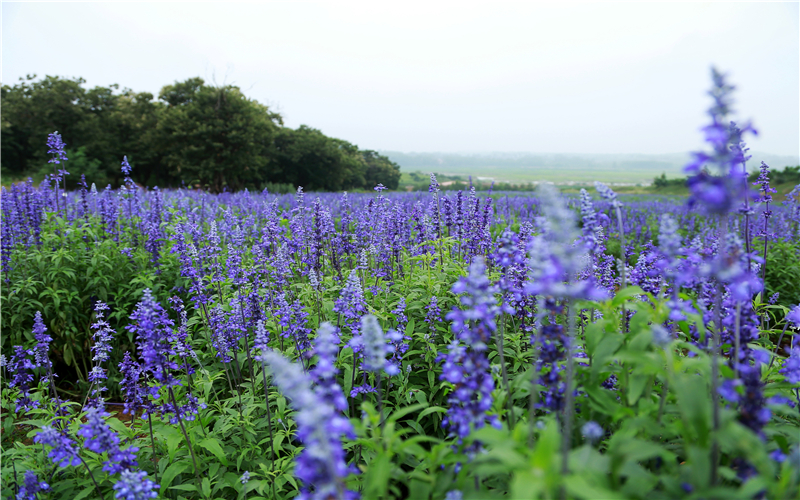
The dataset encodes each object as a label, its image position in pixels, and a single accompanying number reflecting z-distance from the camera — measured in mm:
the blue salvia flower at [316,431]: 1412
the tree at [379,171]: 59662
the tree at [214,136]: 37875
